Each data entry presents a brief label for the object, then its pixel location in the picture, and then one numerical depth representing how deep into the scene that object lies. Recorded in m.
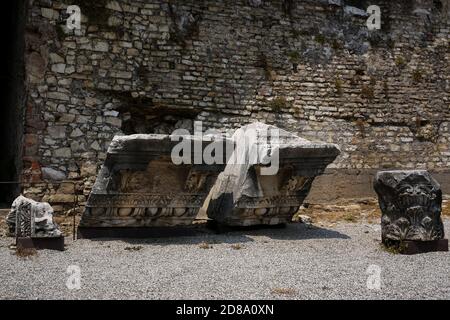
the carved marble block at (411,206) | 6.20
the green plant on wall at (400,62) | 11.14
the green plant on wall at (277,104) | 10.09
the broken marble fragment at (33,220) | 5.87
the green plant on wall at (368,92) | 10.81
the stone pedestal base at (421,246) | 6.10
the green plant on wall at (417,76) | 11.23
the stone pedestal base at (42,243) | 5.75
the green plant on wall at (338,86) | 10.63
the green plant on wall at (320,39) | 10.60
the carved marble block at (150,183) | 6.41
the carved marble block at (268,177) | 7.21
